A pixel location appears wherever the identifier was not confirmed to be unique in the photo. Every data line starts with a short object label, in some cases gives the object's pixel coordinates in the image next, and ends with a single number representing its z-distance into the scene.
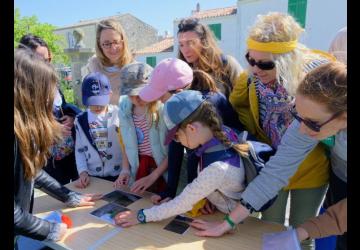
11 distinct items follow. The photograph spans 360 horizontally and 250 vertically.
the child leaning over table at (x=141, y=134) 1.77
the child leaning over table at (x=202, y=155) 1.28
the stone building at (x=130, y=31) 25.75
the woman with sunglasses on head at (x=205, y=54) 1.92
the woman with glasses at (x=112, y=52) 2.33
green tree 10.77
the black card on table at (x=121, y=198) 1.59
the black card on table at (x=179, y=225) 1.31
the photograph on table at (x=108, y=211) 1.42
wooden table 1.20
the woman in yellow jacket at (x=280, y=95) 1.43
